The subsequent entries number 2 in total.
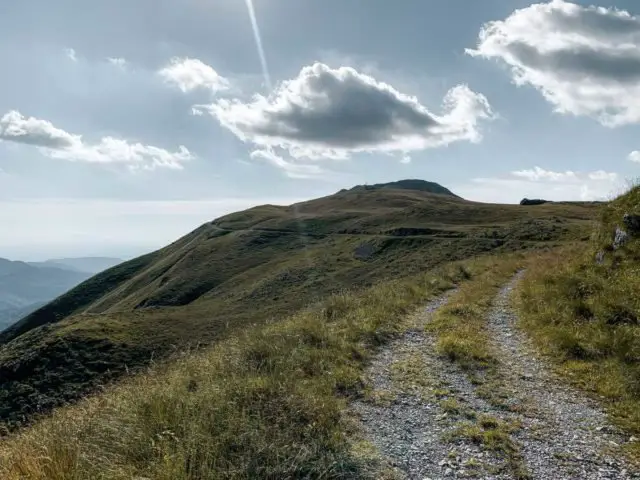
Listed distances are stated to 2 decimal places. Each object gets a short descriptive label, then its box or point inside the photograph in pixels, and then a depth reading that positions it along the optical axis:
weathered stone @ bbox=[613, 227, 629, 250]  16.12
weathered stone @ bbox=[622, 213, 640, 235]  16.03
